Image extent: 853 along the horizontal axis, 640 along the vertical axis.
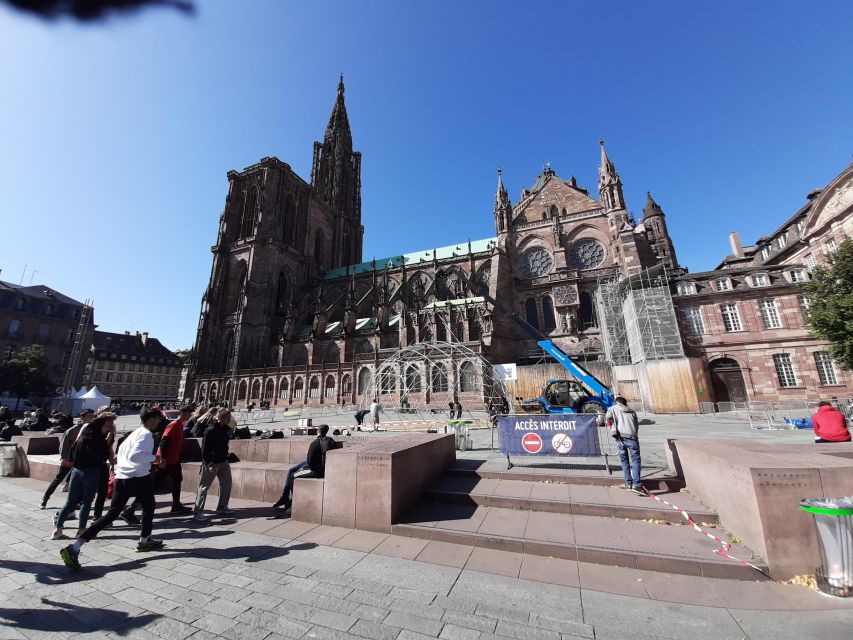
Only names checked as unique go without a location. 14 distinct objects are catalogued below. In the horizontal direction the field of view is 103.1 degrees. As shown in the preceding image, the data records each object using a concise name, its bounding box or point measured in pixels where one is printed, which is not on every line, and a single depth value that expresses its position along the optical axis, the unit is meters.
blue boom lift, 15.92
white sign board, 26.27
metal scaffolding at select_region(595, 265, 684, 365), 23.11
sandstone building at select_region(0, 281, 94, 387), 40.59
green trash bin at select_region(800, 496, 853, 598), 3.04
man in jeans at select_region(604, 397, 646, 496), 5.62
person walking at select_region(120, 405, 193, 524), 5.89
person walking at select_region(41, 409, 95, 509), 6.15
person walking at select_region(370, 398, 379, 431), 16.67
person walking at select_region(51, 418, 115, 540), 4.59
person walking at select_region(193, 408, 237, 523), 5.69
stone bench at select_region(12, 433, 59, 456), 9.56
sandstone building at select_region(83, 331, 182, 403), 56.16
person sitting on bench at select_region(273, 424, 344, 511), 5.68
